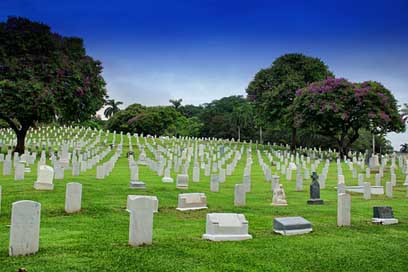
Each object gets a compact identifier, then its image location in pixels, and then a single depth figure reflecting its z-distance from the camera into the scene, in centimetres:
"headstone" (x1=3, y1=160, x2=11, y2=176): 2000
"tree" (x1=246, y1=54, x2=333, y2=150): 5172
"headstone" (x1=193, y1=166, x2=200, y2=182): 2134
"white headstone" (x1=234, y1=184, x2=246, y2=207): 1374
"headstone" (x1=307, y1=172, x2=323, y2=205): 1504
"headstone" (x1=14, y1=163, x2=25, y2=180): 1770
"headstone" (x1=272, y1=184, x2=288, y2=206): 1442
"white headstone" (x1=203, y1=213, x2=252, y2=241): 873
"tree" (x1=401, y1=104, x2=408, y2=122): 4727
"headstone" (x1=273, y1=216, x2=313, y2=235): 944
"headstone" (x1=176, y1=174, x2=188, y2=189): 1748
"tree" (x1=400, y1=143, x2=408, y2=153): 7162
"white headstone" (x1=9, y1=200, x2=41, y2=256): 711
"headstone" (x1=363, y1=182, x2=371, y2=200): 1691
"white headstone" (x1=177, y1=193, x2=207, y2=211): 1273
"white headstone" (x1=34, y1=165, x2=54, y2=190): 1484
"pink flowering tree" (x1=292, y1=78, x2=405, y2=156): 4253
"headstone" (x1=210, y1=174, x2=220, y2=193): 1775
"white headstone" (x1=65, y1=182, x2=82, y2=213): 1130
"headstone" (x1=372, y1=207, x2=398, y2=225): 1125
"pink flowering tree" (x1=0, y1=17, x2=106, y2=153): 3089
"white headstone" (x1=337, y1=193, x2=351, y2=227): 1073
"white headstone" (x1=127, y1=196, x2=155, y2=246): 791
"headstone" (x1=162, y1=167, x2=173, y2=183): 1945
